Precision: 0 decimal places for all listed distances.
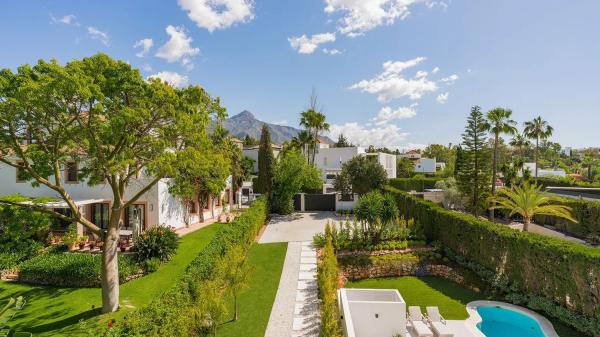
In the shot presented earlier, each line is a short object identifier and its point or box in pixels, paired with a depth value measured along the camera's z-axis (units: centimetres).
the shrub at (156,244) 1606
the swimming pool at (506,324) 1077
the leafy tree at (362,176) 2952
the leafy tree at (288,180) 2858
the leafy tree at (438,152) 9712
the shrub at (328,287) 802
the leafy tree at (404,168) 6306
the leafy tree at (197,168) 1120
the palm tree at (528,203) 2025
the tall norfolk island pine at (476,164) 2564
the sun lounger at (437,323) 961
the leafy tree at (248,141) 8702
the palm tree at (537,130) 4969
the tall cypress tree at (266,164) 2923
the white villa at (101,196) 2095
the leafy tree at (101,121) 924
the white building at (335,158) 5100
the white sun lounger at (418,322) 979
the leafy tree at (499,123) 2739
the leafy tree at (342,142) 8546
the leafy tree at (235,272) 1080
